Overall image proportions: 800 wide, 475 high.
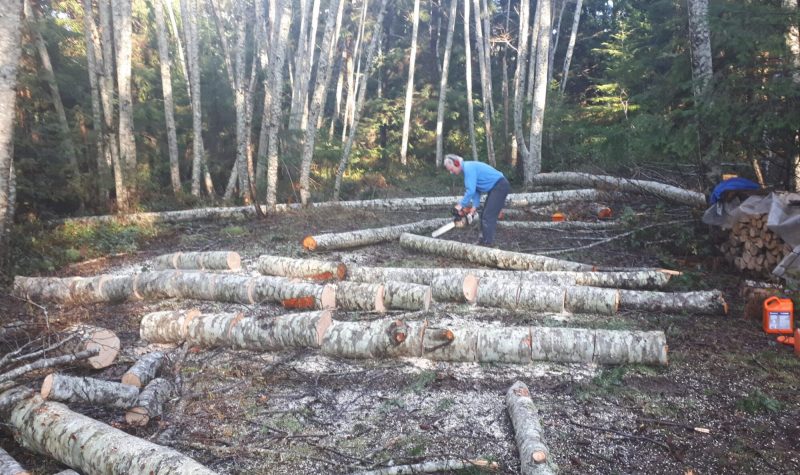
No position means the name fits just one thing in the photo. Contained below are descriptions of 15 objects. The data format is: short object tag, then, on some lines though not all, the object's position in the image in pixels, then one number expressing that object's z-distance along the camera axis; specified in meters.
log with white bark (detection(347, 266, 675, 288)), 6.27
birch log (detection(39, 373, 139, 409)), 3.62
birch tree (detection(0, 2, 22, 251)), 5.86
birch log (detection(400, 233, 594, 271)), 7.11
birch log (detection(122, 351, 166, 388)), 4.11
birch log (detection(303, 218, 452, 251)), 8.82
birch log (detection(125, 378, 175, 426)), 3.69
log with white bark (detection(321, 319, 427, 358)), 4.71
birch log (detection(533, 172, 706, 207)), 8.64
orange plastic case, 4.83
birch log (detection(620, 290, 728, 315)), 5.46
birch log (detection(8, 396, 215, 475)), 2.83
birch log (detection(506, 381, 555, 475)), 2.90
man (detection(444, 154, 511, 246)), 8.16
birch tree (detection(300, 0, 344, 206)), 11.37
